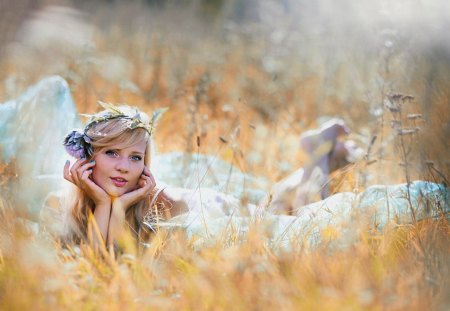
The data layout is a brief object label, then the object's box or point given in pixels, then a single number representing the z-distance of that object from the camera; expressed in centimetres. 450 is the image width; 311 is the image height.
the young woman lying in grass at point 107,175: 259
